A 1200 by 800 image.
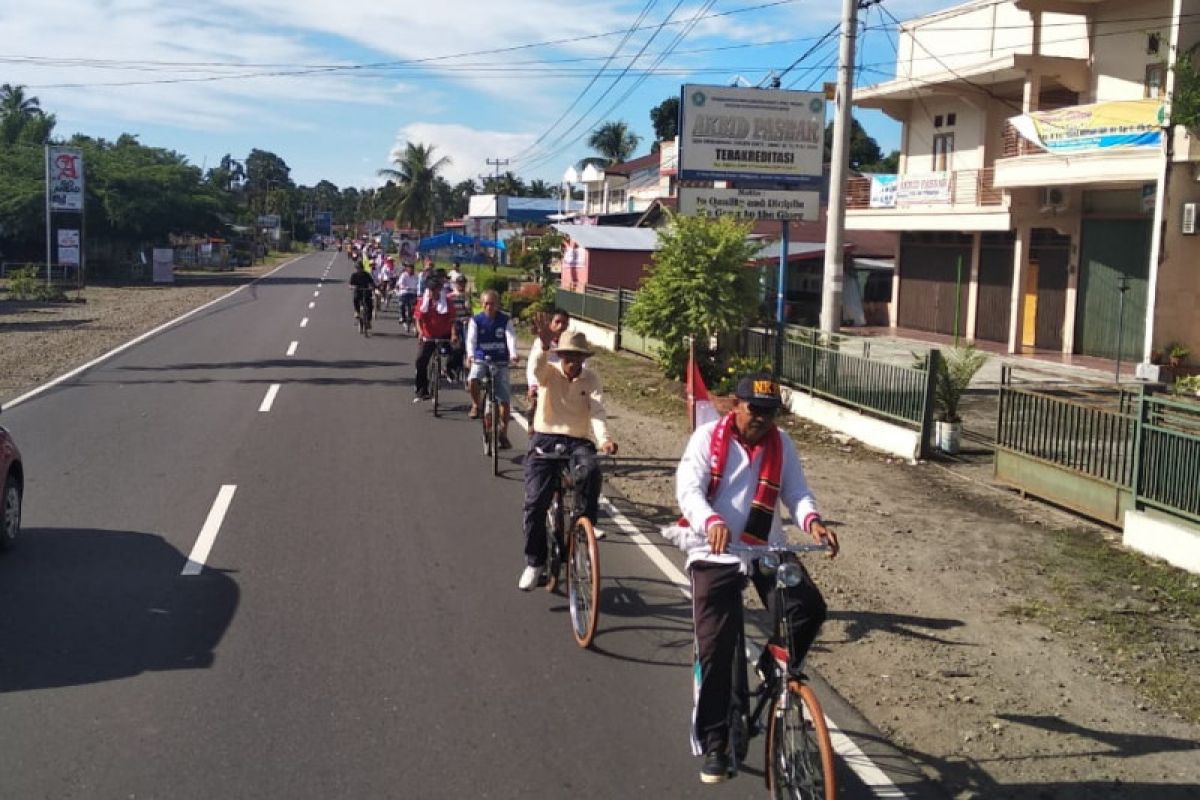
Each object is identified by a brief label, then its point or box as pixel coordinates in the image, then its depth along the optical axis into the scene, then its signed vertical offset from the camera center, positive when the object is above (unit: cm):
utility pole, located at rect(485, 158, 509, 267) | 6394 +370
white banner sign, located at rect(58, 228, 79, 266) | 4547 +55
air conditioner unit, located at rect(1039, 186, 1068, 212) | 2527 +222
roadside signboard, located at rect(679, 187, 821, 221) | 2164 +159
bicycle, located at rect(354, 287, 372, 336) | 2762 -78
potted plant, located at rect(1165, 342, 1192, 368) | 2158 -88
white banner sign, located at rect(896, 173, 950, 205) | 2898 +269
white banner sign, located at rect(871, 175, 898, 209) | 3098 +273
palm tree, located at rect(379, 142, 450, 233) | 9500 +753
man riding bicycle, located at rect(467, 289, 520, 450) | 1271 -68
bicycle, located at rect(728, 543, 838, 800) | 422 -161
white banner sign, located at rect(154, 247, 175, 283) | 5581 -4
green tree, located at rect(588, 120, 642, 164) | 9175 +1102
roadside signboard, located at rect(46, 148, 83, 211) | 4469 +314
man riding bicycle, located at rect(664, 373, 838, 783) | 465 -94
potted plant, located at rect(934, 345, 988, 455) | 1372 -118
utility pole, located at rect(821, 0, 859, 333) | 1744 +174
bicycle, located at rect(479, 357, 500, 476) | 1183 -144
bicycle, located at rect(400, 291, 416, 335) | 2913 -80
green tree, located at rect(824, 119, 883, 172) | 8481 +1070
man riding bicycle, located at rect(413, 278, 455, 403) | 1605 -59
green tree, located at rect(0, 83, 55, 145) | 7706 +936
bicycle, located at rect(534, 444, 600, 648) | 659 -160
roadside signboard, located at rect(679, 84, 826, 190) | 2159 +286
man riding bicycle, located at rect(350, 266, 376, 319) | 2731 -46
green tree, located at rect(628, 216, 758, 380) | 1788 +10
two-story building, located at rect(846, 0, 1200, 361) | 2156 +254
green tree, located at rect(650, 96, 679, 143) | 10025 +1410
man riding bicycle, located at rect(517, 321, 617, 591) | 750 -93
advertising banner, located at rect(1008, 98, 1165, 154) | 2086 +330
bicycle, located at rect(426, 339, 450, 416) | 1617 -119
